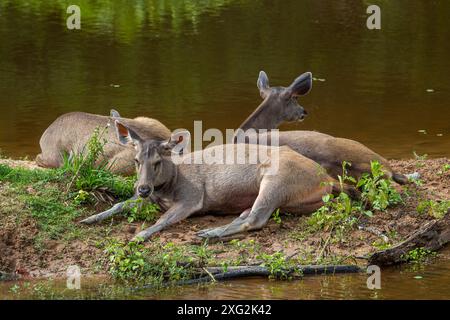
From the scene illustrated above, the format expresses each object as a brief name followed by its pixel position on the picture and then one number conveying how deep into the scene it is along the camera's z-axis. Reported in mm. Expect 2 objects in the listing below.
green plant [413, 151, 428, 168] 12211
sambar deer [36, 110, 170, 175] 11523
